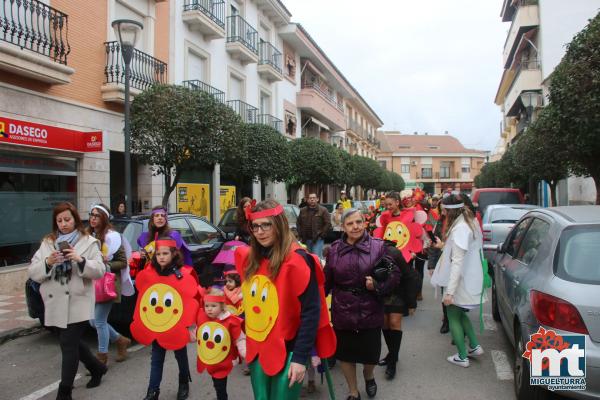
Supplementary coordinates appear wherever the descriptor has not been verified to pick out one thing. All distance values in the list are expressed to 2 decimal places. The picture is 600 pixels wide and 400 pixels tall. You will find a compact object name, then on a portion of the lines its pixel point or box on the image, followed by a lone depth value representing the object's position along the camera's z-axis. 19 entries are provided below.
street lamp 8.71
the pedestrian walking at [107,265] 4.77
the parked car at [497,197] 15.47
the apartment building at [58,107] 9.34
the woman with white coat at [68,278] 3.80
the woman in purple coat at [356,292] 3.59
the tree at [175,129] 10.60
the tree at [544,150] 11.78
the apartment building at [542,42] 22.75
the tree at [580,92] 9.72
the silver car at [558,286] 3.14
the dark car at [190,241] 5.62
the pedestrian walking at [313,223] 8.92
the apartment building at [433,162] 80.94
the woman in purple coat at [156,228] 5.00
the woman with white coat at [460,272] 4.62
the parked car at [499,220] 9.91
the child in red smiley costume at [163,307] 3.76
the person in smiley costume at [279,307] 2.58
